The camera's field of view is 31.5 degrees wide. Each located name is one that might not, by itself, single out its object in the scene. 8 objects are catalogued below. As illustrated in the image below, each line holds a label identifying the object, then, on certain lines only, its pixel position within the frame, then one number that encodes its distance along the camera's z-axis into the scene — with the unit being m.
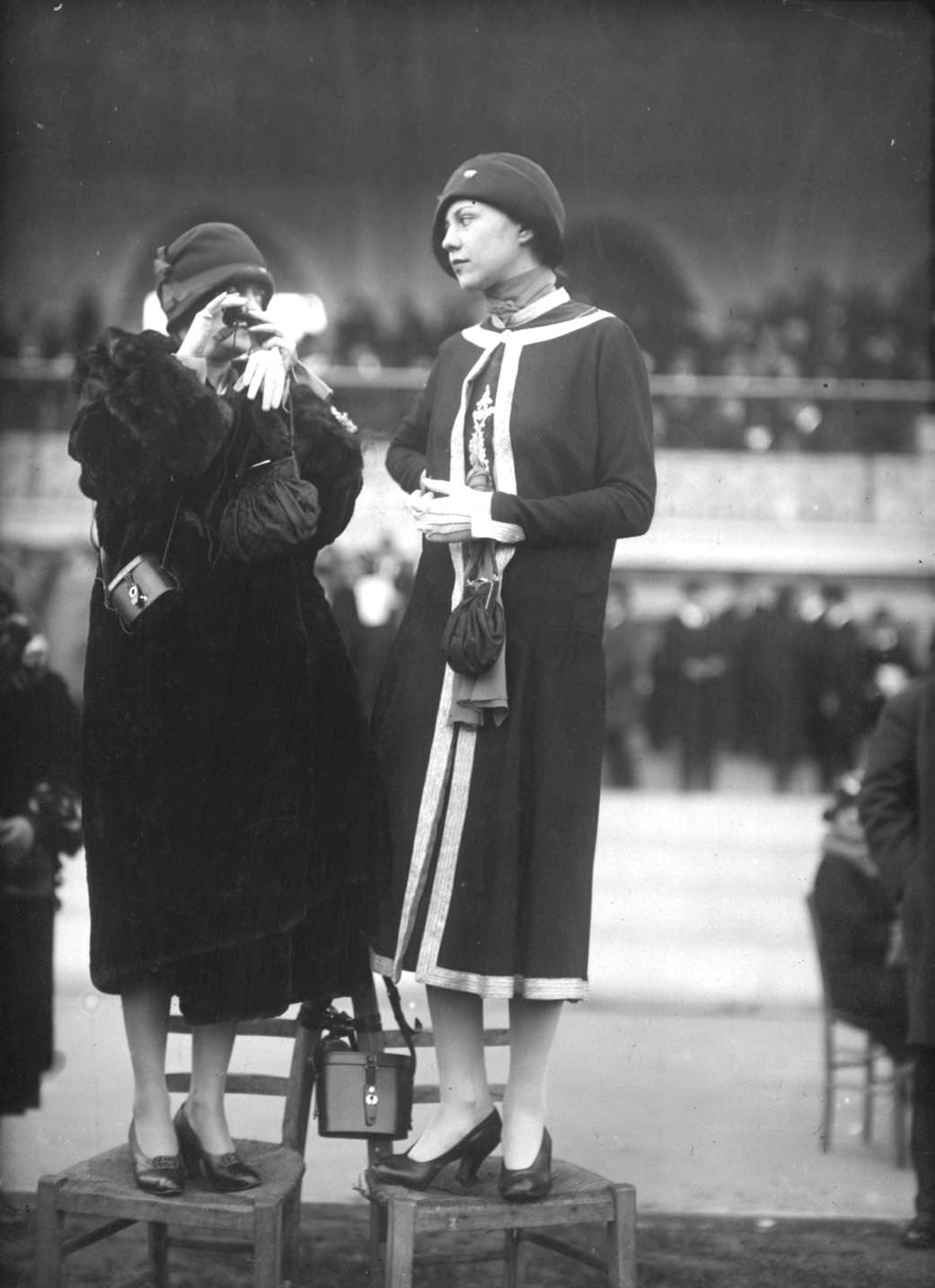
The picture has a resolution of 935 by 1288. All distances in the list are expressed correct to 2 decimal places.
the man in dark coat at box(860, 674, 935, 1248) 3.95
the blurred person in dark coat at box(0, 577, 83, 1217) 4.04
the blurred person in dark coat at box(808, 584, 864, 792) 13.25
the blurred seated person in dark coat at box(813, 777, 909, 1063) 4.82
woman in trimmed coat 3.21
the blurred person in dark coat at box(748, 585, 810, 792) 12.55
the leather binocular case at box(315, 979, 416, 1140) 3.29
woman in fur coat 3.16
